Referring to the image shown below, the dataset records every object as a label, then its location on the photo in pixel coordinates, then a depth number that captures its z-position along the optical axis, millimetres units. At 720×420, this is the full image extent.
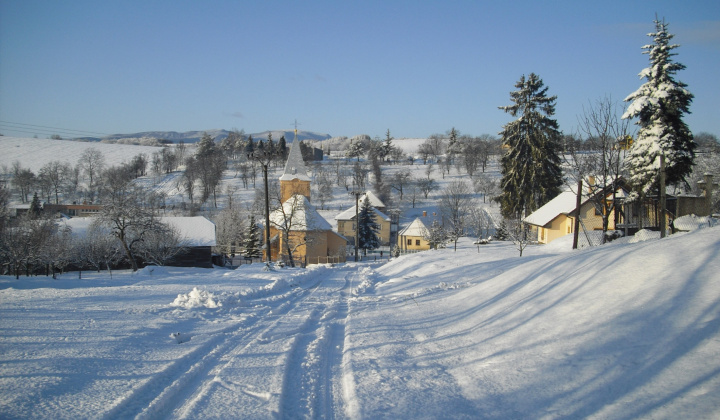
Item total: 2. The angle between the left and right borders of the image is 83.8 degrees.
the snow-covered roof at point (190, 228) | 35031
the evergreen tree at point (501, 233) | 41950
